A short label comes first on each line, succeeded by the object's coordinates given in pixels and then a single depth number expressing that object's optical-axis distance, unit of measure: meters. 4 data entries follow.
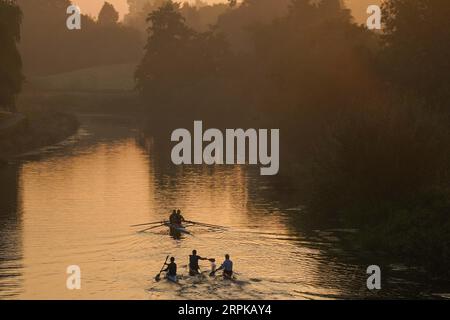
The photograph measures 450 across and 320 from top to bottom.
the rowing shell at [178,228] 57.53
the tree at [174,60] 178.25
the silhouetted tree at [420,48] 78.44
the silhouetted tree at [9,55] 96.94
